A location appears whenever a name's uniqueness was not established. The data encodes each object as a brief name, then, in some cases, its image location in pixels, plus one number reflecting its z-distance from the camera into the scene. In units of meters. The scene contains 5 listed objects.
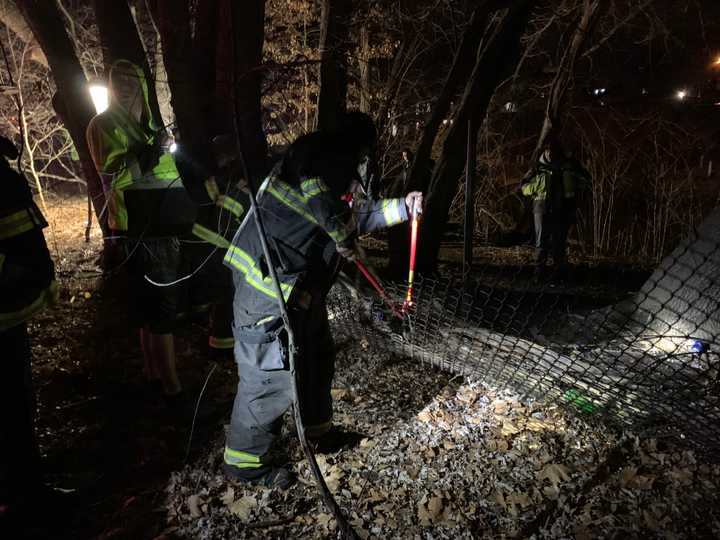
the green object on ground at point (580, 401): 3.46
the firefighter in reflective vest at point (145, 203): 3.43
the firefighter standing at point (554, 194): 7.59
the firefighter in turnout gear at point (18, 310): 2.33
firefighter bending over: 2.60
